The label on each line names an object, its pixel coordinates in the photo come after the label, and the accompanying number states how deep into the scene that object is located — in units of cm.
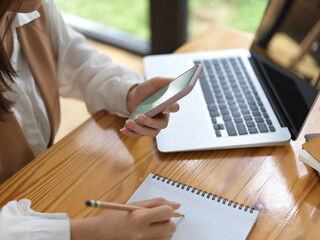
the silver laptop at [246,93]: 73
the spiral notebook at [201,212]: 58
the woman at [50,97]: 56
